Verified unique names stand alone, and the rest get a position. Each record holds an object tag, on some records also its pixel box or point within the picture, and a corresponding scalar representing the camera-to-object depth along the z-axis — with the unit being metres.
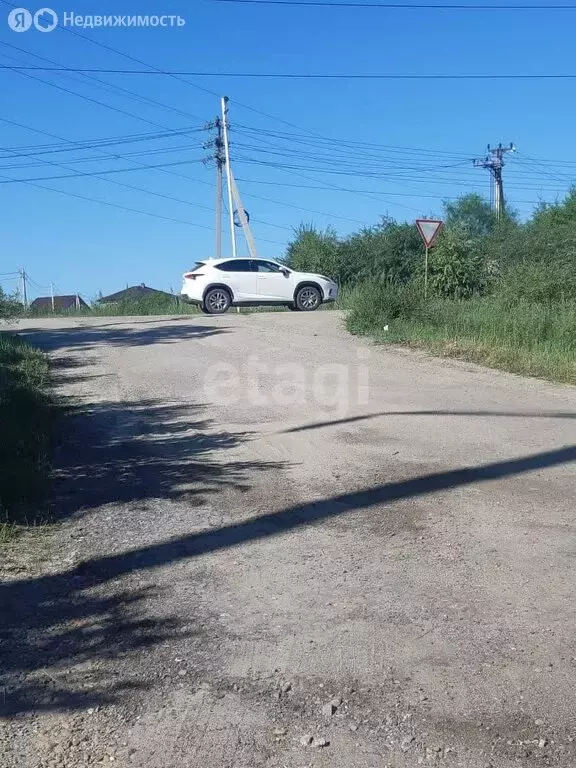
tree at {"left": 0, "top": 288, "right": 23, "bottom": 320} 18.89
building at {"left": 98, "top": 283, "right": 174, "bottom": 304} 37.90
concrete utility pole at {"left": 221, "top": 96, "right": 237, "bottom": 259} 45.62
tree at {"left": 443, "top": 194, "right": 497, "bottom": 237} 63.53
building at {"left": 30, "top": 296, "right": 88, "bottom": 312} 71.30
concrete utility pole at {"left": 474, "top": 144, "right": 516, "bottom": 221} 65.25
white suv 24.70
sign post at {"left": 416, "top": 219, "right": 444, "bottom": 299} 20.41
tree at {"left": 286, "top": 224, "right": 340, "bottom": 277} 36.12
